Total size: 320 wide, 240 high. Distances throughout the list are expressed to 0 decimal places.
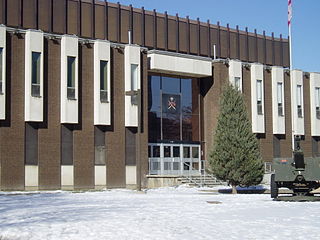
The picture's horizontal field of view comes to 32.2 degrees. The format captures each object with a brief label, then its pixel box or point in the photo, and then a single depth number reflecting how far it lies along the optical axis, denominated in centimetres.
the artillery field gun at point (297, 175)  2191
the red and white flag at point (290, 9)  3941
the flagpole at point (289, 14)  3942
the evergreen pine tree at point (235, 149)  3016
